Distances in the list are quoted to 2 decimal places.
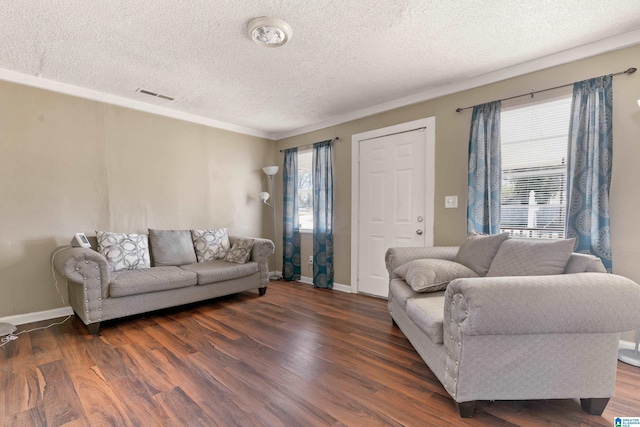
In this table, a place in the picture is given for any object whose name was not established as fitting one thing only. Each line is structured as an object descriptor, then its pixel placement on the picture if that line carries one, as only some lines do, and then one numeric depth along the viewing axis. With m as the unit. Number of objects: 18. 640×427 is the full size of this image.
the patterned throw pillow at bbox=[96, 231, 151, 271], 3.12
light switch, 3.12
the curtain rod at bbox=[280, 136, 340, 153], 4.21
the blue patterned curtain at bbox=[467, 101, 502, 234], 2.77
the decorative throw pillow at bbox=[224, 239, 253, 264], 3.78
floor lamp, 4.61
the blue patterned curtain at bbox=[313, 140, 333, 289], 4.22
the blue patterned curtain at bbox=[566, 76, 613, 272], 2.28
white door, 3.38
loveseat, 1.39
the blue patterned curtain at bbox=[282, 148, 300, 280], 4.73
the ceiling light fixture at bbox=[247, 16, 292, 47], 2.06
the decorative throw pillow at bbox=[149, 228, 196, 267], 3.51
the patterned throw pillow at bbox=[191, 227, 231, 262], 3.85
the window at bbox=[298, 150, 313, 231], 4.73
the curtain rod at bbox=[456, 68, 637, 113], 2.23
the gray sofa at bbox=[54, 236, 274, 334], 2.59
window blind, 2.54
